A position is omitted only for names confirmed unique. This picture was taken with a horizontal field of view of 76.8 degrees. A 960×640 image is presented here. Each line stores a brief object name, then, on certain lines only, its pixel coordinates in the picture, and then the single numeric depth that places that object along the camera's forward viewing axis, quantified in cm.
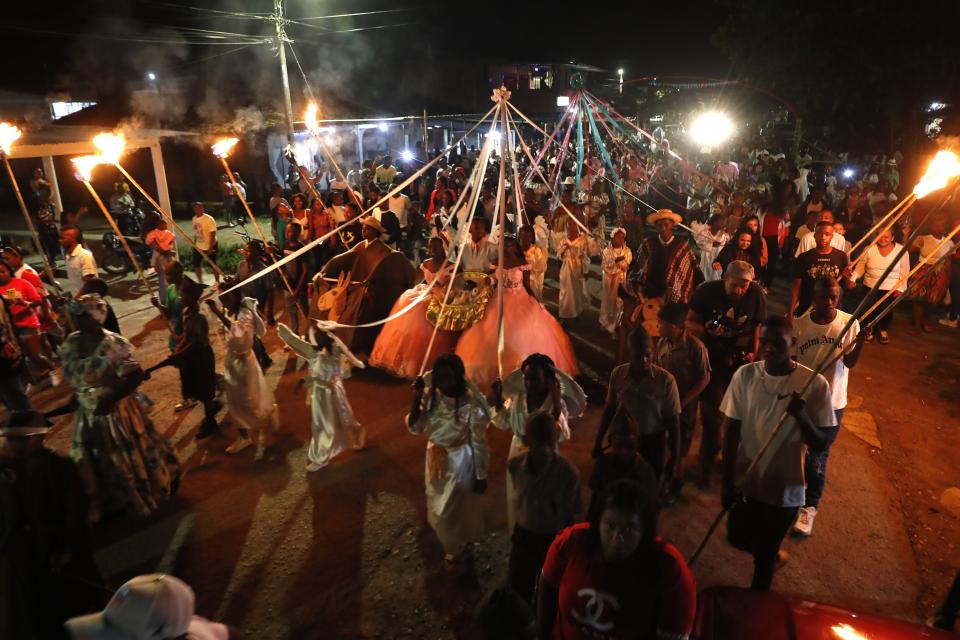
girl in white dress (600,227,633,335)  899
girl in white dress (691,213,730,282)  938
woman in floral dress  458
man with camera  527
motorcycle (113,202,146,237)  1453
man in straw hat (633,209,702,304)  696
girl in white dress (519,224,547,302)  873
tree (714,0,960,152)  1236
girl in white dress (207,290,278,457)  584
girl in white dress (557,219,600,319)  965
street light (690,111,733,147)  2373
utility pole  1462
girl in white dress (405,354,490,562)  405
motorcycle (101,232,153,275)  1319
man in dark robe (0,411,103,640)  330
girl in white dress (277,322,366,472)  547
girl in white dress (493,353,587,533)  395
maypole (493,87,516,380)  512
